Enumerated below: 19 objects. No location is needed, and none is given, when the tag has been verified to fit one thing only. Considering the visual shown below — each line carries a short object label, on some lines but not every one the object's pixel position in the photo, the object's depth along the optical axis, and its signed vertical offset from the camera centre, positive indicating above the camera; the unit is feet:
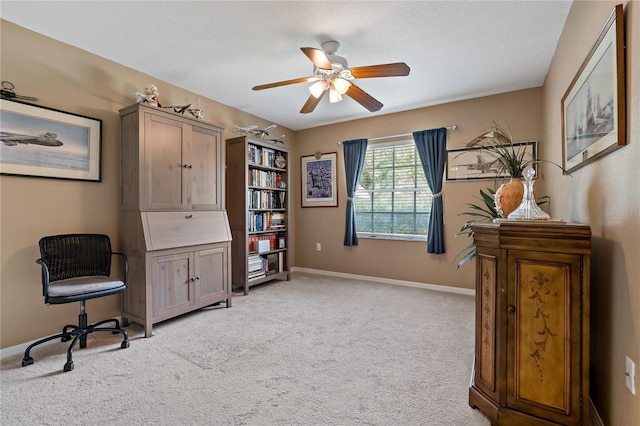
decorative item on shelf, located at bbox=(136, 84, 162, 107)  9.02 +3.54
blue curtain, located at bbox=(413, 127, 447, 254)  12.66 +1.65
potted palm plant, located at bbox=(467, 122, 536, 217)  6.01 +0.40
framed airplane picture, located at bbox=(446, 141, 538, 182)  11.36 +1.99
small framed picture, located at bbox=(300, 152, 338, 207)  15.79 +1.67
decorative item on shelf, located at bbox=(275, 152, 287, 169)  14.53 +2.46
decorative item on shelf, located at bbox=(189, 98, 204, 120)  10.52 +3.50
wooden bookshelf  12.51 +0.06
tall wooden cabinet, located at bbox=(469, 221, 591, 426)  4.29 -1.76
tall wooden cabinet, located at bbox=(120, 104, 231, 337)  8.55 -0.23
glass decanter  5.17 +0.06
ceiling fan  7.15 +3.61
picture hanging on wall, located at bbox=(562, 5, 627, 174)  4.07 +1.88
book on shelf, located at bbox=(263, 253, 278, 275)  13.93 -2.57
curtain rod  12.48 +3.56
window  13.64 +0.77
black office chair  6.69 -1.73
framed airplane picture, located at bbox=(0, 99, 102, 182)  7.25 +1.82
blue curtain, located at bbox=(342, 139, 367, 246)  14.74 +1.92
